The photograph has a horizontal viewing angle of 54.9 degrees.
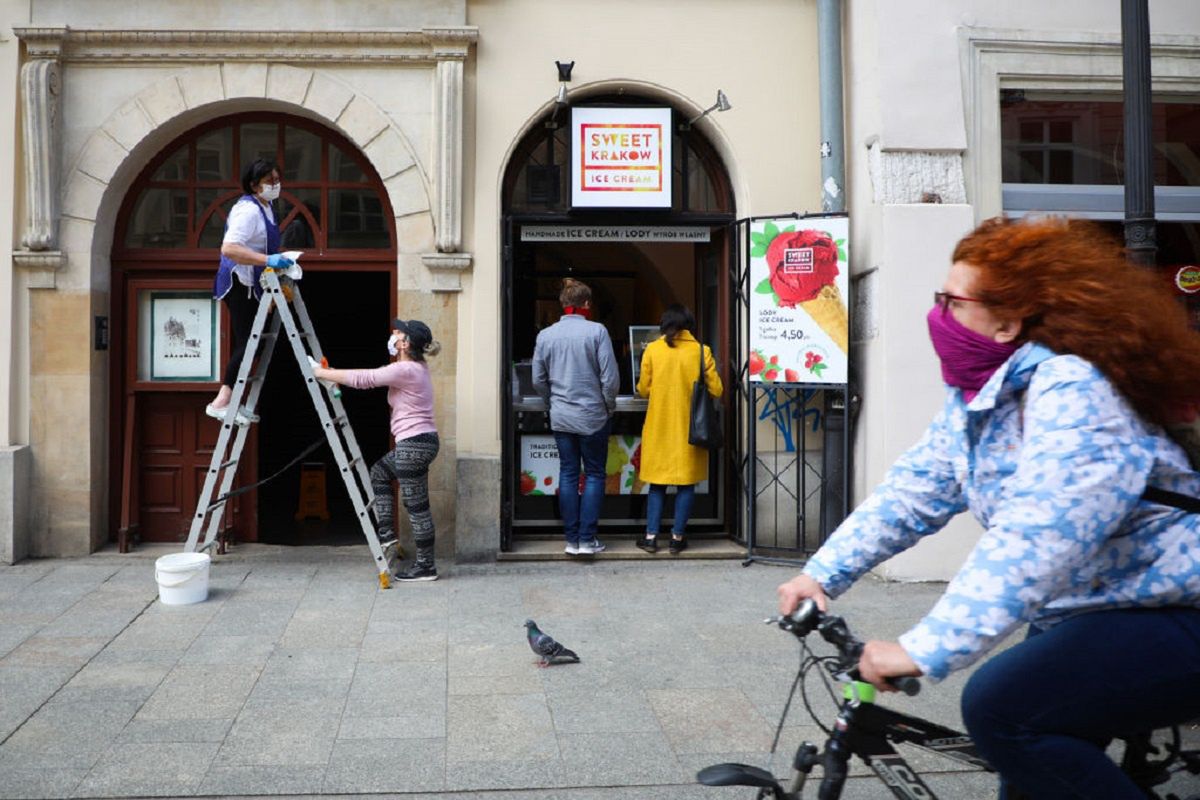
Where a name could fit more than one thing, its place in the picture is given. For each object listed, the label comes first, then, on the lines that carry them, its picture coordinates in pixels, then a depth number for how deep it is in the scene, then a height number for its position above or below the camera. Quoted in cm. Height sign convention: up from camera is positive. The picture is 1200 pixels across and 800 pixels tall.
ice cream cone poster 804 +79
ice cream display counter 890 -47
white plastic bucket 680 -95
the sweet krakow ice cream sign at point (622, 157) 850 +192
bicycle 253 -74
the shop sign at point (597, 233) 867 +137
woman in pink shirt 741 -13
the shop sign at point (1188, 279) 892 +102
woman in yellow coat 838 -2
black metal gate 830 -34
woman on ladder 735 +102
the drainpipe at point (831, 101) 831 +226
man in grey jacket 823 +8
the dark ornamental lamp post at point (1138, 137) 502 +123
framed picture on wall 870 +61
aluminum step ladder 741 +2
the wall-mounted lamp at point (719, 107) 827 +223
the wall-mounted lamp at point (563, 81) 827 +241
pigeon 549 -112
